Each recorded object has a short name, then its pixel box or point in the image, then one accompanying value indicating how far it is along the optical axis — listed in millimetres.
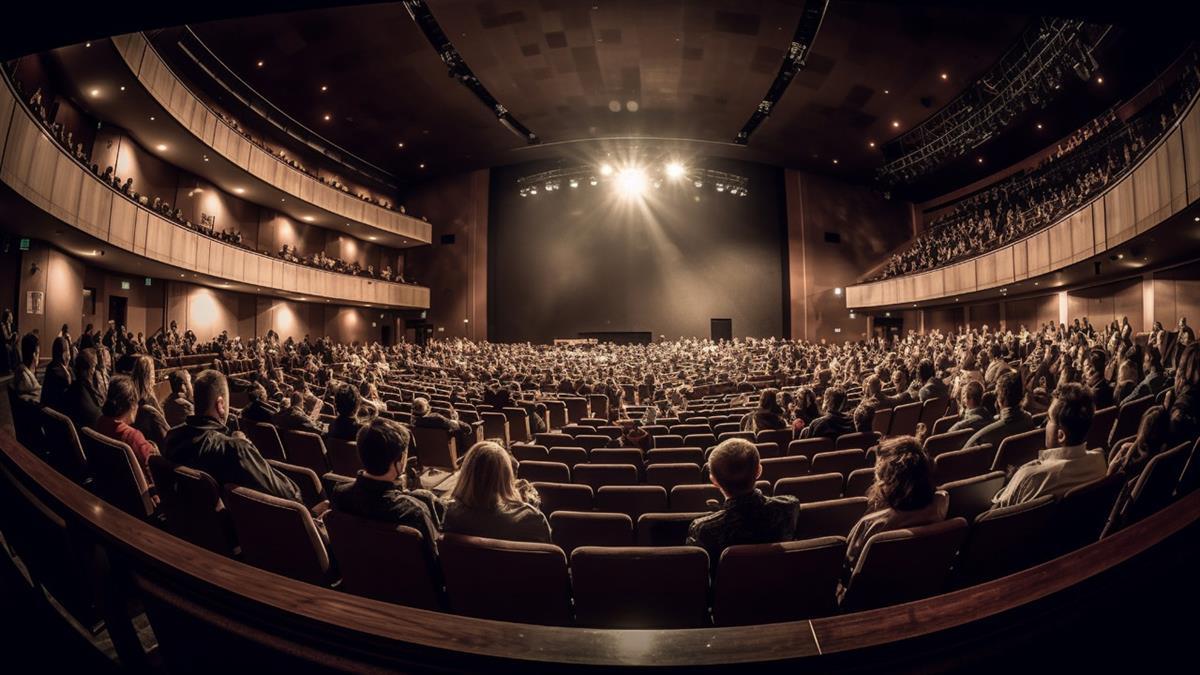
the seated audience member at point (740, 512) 2152
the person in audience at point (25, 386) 4573
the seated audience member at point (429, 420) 5809
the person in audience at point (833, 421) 4859
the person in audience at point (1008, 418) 4012
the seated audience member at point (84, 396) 4188
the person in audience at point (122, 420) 3223
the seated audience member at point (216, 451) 2779
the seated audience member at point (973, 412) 4449
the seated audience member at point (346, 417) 4977
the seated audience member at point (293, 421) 5230
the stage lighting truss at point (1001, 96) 12047
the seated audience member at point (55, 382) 4746
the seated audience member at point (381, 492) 2254
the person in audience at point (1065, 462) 2639
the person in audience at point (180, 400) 5340
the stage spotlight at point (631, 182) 25883
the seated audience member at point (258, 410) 5258
